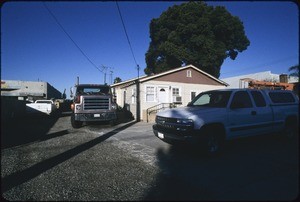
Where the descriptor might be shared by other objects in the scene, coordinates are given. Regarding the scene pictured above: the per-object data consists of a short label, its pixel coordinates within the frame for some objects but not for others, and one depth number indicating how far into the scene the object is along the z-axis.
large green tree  28.69
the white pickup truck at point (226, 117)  5.50
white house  18.02
